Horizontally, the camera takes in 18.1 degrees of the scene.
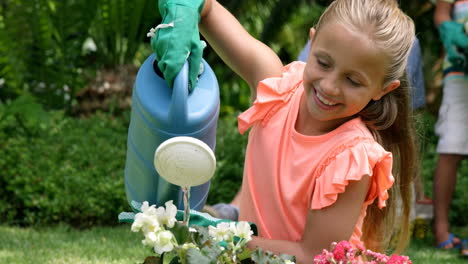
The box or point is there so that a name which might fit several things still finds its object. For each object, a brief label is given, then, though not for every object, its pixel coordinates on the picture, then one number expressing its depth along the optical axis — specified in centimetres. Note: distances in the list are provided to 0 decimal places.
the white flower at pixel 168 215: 205
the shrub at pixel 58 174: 393
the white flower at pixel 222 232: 208
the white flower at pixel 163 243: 201
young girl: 231
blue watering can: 231
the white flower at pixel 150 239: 200
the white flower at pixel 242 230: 208
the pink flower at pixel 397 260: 211
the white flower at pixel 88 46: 638
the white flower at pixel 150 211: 204
